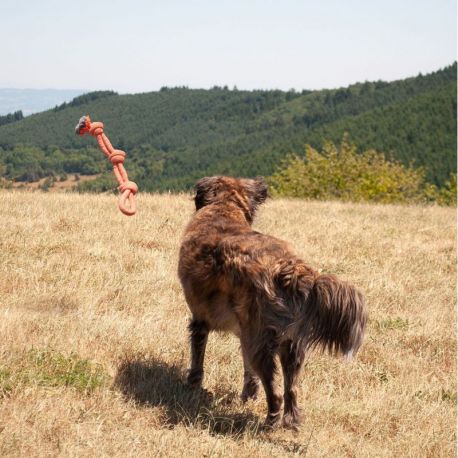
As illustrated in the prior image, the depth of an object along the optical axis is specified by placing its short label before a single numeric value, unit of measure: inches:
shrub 1946.4
